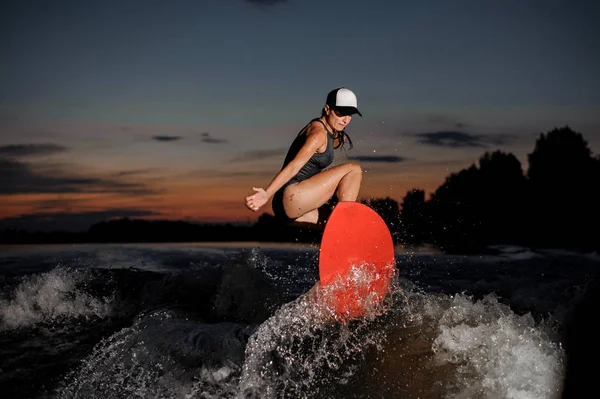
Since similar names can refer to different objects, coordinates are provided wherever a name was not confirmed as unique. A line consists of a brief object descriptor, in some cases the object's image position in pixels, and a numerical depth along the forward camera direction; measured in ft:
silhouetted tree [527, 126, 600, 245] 69.97
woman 14.55
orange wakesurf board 14.05
